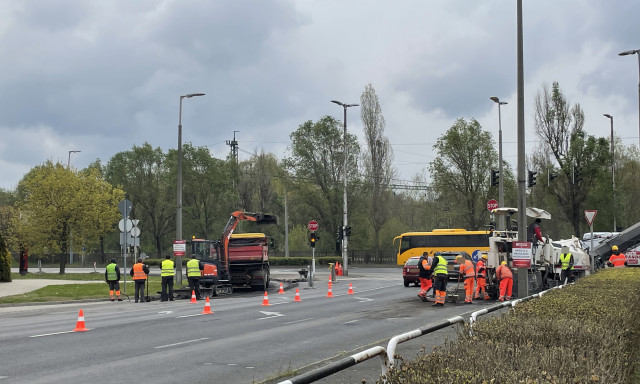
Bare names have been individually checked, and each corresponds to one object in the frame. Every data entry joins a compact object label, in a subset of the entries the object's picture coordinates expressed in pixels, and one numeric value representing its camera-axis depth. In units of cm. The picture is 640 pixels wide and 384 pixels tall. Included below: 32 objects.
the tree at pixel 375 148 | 6694
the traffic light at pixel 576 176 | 4072
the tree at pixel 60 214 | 5006
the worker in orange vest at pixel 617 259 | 3204
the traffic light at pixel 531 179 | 3494
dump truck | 3066
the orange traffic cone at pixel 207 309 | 2028
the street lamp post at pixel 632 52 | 2822
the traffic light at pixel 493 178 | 3921
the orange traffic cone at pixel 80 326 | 1578
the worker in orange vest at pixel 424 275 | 2341
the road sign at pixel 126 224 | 2752
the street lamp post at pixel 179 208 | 3509
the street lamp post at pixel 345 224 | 4824
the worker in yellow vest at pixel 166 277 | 2650
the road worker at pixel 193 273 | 2667
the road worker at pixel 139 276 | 2611
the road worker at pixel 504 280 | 2200
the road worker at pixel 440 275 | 2209
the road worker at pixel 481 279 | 2341
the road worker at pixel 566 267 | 2695
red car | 3328
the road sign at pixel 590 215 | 2691
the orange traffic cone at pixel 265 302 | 2319
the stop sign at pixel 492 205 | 4173
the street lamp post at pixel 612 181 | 4741
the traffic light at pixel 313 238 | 4039
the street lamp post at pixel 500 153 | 3506
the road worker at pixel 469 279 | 2241
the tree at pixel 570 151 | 5700
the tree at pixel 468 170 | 6234
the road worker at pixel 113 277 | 2673
